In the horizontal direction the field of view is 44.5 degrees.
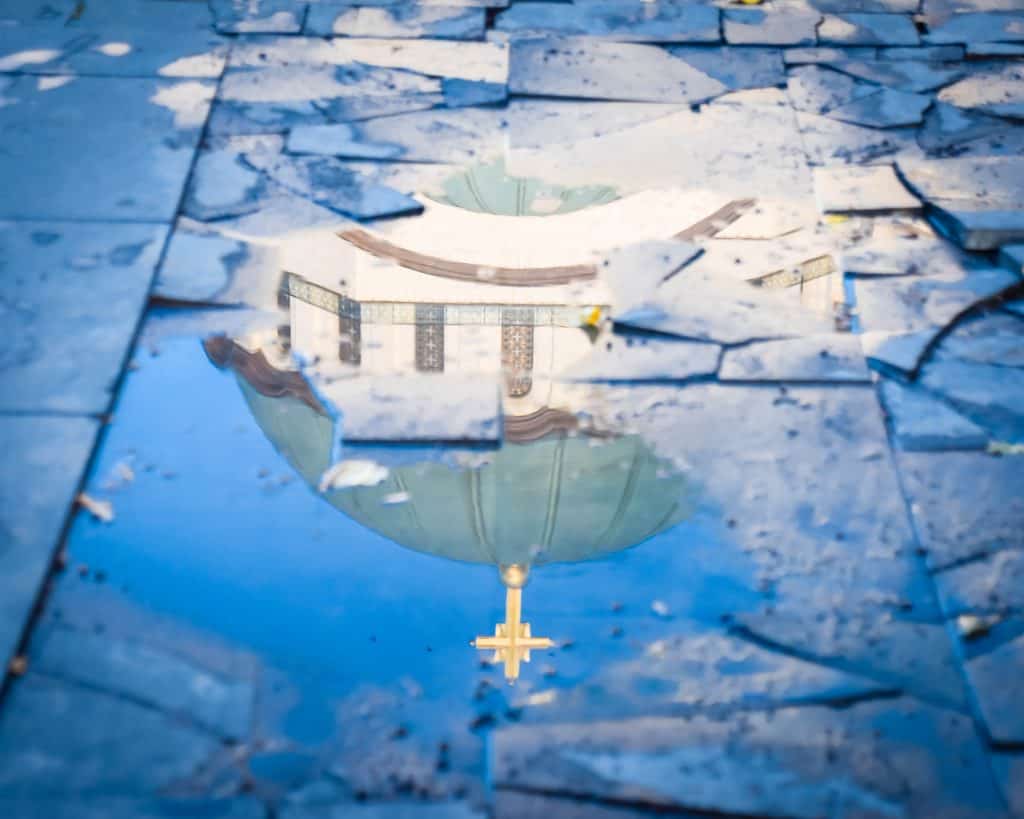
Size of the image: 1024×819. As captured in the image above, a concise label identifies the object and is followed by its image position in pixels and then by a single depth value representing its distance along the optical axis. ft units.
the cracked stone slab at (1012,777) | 7.11
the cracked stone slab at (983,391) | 10.18
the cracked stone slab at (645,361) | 10.81
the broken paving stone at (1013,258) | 12.13
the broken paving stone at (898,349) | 10.85
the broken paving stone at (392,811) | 6.99
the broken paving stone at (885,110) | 14.96
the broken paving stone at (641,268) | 11.81
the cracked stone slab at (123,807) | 6.91
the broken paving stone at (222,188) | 12.86
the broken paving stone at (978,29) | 17.11
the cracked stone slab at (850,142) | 14.28
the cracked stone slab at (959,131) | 14.49
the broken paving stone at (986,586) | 8.45
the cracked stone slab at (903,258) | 12.25
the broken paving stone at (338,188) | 13.04
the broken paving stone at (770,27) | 16.93
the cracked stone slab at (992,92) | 15.38
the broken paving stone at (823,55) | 16.41
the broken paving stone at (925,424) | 9.96
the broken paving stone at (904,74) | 15.83
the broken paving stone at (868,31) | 16.92
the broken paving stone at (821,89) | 15.40
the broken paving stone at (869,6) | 17.80
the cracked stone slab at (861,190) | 13.28
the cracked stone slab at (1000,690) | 7.55
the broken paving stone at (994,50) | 16.70
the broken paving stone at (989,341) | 10.98
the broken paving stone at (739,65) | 15.98
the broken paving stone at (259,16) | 16.87
